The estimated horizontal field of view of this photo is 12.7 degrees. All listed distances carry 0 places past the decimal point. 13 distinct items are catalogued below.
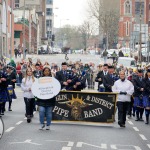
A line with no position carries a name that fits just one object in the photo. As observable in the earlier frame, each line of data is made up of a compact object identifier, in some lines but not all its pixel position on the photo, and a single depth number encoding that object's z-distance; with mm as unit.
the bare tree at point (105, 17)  135462
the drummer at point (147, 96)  21734
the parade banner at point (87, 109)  20359
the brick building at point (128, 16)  133750
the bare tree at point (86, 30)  172675
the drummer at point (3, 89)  22388
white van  61844
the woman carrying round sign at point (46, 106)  18438
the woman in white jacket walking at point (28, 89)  20578
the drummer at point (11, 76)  24359
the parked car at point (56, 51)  141825
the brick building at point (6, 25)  79275
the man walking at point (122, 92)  19859
